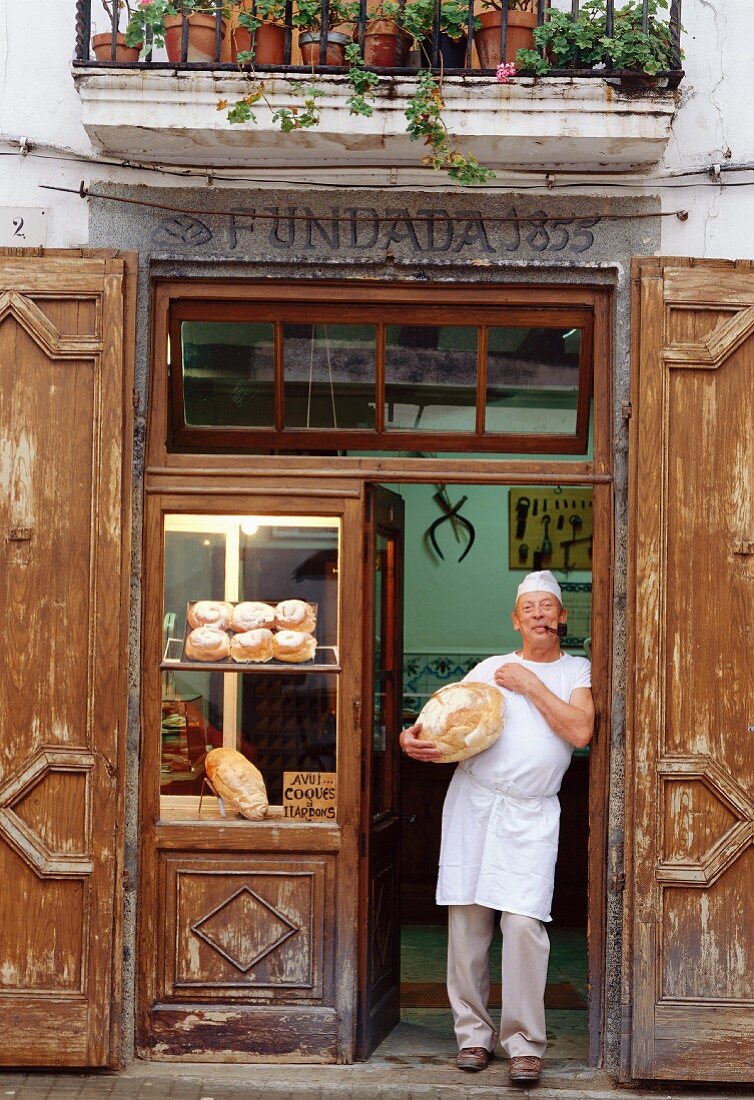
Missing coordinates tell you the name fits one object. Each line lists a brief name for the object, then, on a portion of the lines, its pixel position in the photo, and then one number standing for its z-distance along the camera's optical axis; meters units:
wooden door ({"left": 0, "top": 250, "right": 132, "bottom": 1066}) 6.11
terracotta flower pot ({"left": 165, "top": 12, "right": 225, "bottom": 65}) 6.20
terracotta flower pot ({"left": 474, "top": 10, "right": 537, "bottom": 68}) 6.16
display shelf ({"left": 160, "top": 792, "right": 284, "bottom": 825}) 6.38
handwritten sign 6.39
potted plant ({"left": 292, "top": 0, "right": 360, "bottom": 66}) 6.12
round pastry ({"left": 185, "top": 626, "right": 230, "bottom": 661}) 6.41
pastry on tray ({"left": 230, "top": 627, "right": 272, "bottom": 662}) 6.41
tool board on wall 10.58
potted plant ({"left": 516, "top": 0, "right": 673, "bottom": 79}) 5.97
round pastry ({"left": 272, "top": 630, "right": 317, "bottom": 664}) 6.40
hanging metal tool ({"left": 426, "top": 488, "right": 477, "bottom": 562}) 10.62
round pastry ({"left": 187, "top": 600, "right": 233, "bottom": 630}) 6.44
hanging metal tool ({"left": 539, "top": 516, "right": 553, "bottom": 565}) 10.65
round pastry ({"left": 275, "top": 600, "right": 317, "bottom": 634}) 6.43
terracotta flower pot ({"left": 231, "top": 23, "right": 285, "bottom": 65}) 6.18
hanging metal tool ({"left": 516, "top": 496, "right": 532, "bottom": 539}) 10.63
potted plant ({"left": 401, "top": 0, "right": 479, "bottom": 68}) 6.07
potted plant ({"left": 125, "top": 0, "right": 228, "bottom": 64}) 6.09
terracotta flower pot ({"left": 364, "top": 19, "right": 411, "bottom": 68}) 6.14
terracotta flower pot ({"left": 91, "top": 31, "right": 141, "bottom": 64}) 6.14
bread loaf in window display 6.36
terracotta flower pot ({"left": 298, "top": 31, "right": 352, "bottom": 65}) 6.16
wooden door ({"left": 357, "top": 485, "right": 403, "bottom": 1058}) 6.44
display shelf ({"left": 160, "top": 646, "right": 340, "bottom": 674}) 6.40
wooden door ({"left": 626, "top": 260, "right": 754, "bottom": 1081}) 6.07
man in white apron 6.16
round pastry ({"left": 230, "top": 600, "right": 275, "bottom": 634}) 6.45
